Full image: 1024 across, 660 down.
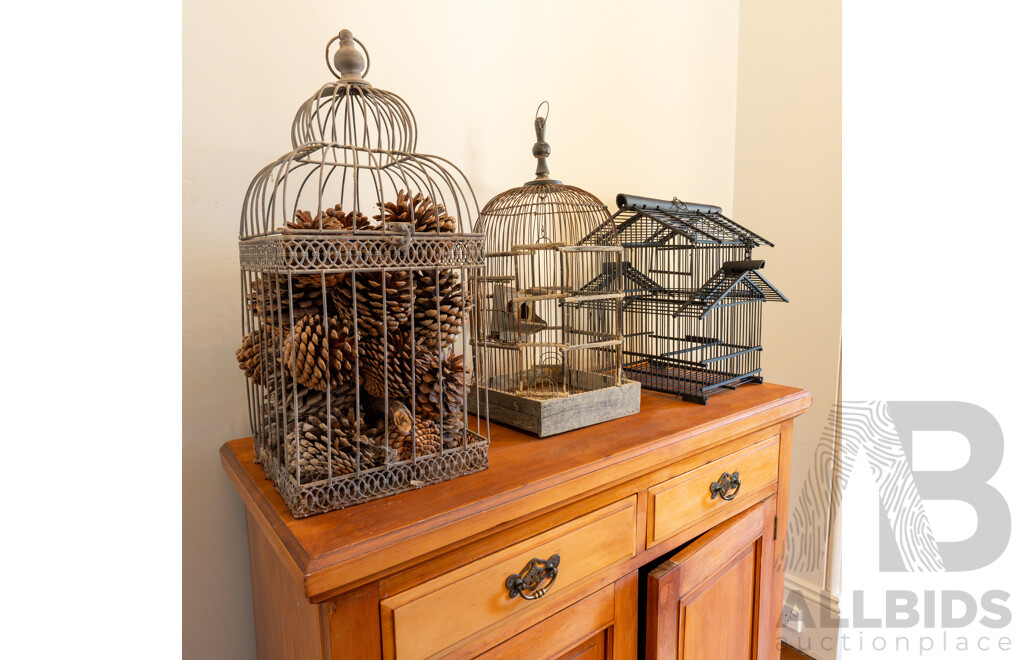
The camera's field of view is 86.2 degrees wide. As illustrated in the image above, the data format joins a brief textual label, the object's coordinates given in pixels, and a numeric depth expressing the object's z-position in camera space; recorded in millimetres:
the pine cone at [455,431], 732
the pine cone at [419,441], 689
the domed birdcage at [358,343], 621
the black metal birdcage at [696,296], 1136
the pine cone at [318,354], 621
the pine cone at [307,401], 666
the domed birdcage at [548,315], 905
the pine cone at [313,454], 621
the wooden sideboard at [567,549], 586
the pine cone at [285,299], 666
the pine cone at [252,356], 722
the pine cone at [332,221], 658
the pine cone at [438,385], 703
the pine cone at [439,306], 695
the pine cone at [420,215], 689
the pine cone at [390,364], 680
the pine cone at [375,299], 666
